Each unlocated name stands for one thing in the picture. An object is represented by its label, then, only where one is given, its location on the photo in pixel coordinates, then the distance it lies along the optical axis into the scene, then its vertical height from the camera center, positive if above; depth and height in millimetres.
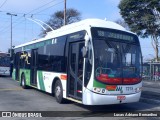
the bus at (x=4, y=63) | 21425 -125
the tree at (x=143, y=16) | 24644 +6165
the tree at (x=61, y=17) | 42438 +10223
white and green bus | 6618 -68
